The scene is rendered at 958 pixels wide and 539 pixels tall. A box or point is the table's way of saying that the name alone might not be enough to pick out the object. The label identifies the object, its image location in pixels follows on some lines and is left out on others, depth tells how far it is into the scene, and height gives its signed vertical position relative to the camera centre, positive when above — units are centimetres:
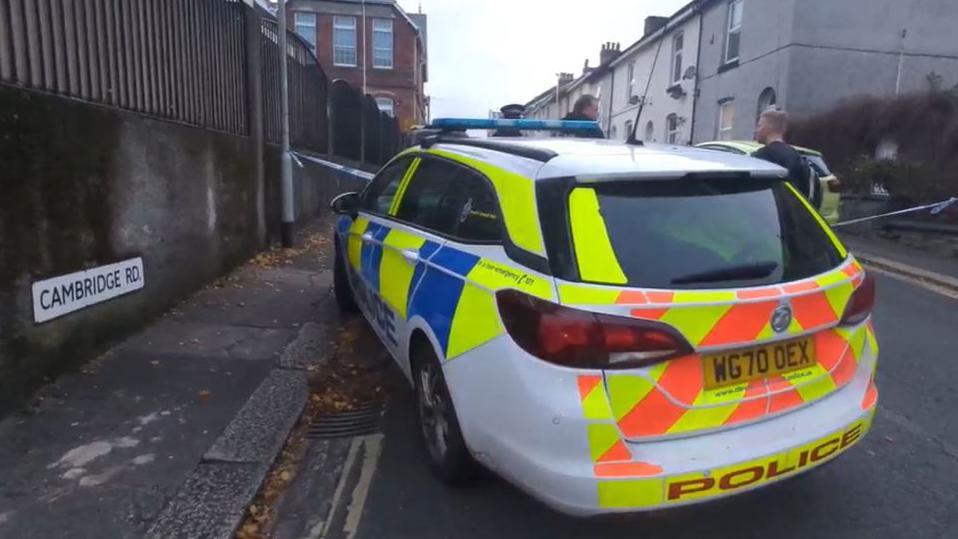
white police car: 227 -64
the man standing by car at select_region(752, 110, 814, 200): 538 +3
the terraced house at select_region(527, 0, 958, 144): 1543 +243
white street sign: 383 -94
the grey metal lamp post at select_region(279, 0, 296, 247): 859 -26
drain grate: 383 -163
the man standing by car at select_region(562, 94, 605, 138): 711 +42
